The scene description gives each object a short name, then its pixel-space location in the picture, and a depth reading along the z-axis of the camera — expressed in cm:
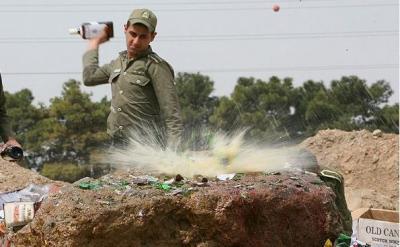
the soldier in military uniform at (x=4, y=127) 935
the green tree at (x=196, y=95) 4750
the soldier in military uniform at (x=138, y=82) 875
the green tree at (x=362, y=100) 5136
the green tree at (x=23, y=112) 4276
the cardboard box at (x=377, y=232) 1040
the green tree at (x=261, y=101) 4558
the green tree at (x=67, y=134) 4040
